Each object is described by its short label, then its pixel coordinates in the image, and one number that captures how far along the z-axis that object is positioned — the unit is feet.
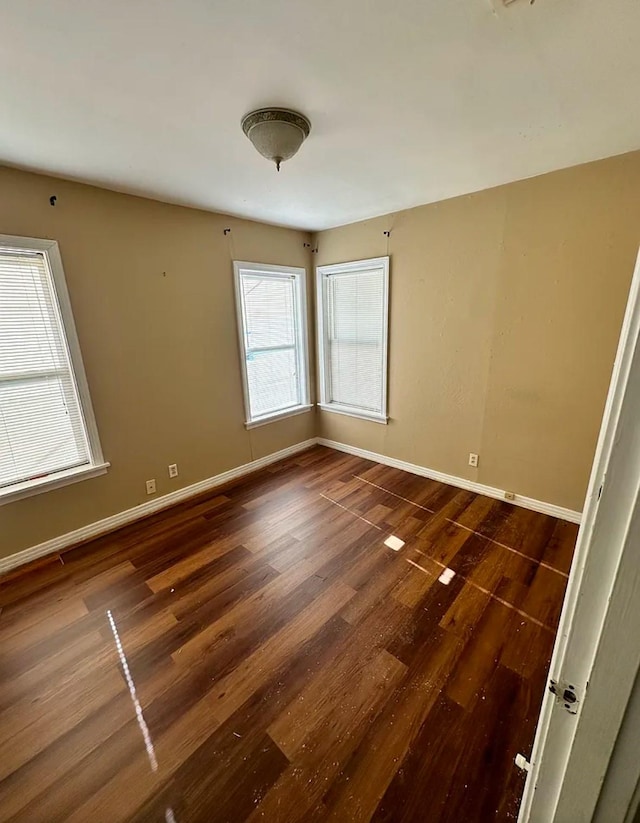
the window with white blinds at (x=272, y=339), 10.89
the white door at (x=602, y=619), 1.42
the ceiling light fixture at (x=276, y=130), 4.93
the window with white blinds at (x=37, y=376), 6.80
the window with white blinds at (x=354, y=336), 10.93
